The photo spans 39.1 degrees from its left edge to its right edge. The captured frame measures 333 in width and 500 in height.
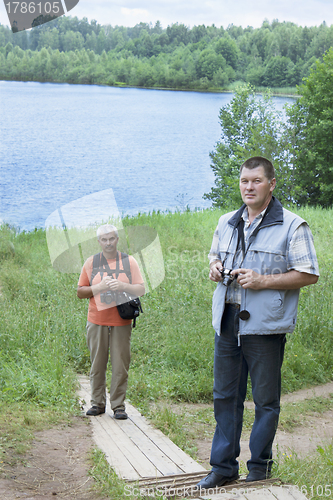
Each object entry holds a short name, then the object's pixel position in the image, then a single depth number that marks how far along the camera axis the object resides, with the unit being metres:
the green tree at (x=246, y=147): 22.66
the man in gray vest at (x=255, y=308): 2.73
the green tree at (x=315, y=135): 22.50
